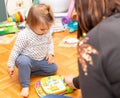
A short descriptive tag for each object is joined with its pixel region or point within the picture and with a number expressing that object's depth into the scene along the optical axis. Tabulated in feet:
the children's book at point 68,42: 5.98
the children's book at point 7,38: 6.23
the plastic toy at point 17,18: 7.27
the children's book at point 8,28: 6.69
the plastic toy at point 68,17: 7.15
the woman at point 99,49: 1.82
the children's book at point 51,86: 4.13
